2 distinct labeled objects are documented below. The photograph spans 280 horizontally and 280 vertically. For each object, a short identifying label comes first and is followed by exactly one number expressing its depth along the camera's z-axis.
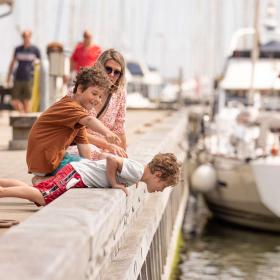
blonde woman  9.72
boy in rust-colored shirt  8.82
